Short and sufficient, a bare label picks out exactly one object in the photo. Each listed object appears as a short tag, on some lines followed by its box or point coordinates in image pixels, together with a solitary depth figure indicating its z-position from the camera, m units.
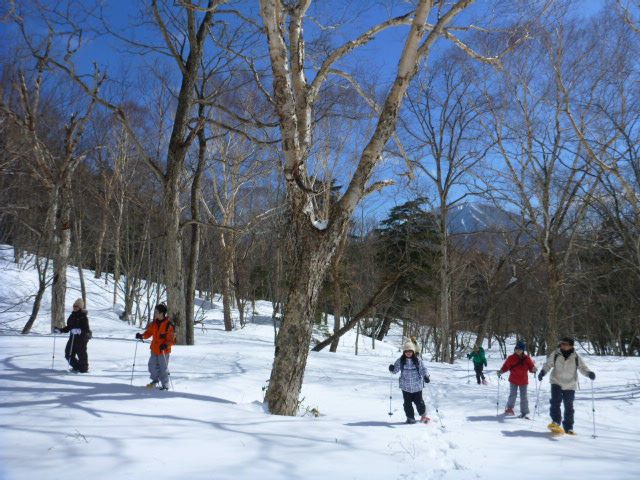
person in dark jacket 7.54
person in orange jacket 6.79
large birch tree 5.82
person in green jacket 13.48
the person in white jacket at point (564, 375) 6.83
